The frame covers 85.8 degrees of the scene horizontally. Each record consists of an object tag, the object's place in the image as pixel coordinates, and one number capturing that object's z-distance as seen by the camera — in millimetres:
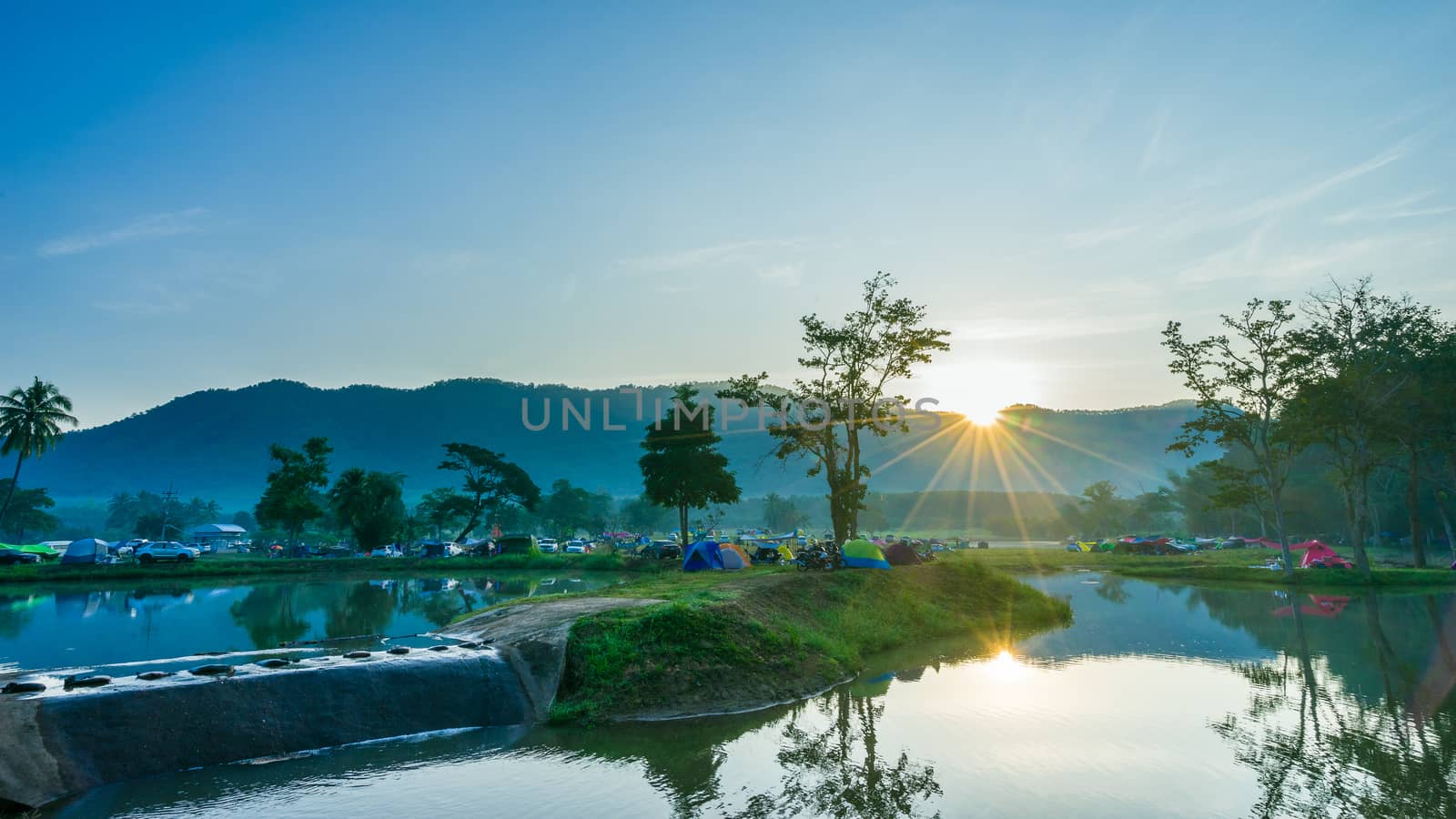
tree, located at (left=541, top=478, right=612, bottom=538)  147375
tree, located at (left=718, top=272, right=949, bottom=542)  45875
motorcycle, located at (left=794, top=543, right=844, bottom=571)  36906
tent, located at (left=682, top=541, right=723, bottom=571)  45969
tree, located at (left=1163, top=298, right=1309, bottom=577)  50625
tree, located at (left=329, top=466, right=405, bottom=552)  85962
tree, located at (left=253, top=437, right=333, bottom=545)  80062
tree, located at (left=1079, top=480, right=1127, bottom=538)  155000
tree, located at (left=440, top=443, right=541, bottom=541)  97062
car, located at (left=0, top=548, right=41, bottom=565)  66312
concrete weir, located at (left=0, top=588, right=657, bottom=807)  12812
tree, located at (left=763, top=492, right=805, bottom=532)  197750
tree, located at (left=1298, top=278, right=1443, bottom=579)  49688
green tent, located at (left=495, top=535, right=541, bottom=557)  83312
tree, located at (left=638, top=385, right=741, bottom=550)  62938
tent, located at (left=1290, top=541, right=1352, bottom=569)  55428
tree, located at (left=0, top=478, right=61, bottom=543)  124412
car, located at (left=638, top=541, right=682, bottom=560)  65750
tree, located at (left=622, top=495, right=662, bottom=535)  183125
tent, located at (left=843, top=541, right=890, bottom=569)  36938
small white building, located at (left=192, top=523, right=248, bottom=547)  127750
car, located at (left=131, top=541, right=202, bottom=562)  66938
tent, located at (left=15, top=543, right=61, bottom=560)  76606
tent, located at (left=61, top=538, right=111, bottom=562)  66375
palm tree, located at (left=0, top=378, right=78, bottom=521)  75312
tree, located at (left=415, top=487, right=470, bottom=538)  99125
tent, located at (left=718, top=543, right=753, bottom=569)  45562
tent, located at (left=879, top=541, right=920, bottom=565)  41344
